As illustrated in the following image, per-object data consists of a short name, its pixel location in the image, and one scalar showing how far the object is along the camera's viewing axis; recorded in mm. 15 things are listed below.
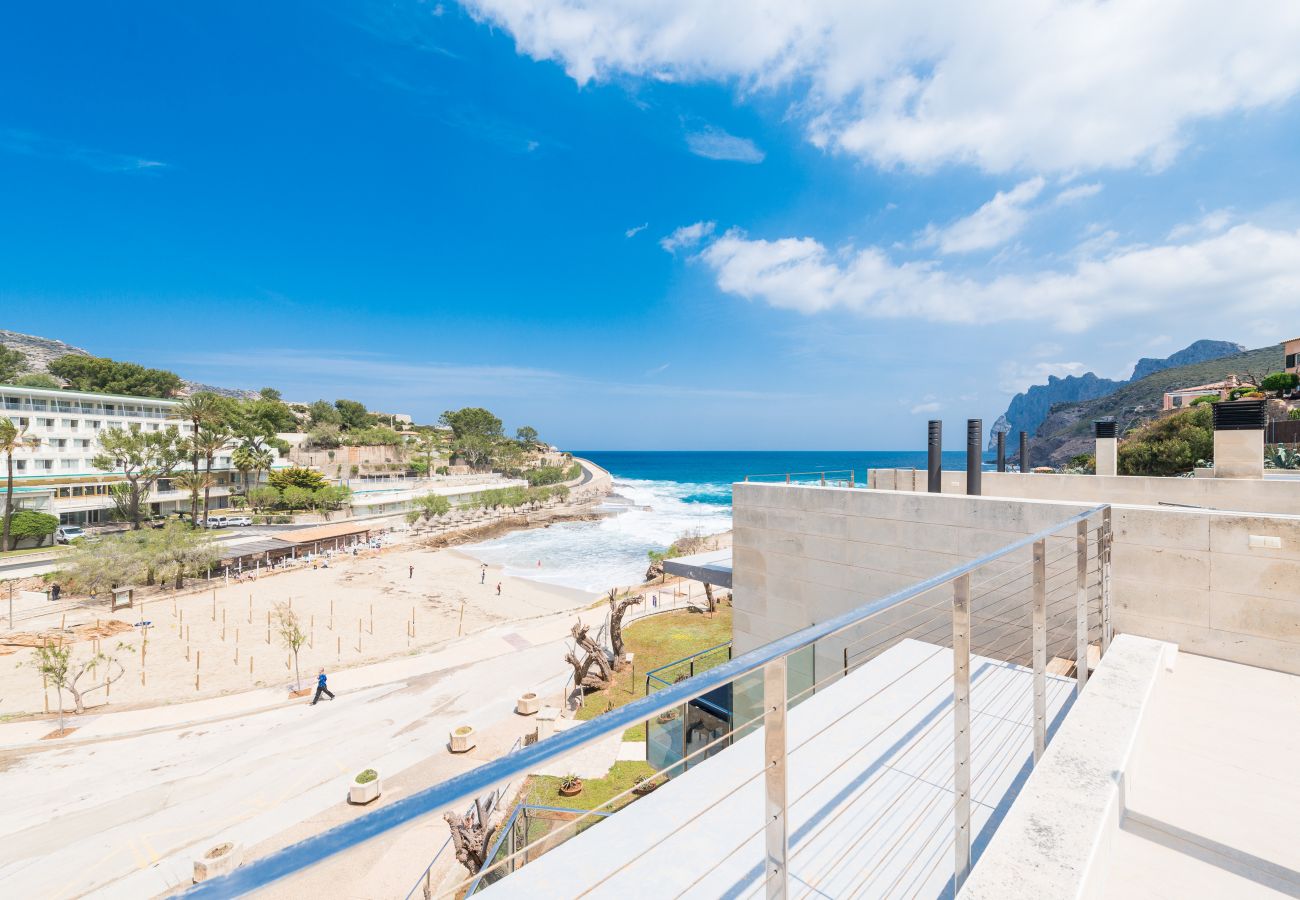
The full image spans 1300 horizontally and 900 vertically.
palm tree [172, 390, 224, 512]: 41281
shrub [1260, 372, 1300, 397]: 26531
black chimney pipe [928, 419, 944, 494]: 9423
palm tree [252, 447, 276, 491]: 50000
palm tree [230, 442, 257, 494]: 47969
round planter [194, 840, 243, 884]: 8156
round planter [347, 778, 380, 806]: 10484
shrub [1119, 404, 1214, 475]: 17359
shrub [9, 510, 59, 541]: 31953
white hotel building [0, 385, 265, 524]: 36438
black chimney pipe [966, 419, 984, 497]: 8906
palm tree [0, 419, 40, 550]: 30736
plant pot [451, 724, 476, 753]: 12461
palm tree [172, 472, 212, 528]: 38062
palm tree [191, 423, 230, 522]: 41062
